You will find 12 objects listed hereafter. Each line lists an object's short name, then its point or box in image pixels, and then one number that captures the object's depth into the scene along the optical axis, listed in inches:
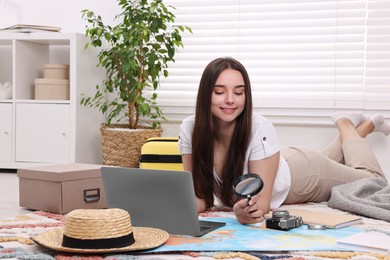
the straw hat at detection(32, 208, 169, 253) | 68.3
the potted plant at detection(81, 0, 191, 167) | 155.7
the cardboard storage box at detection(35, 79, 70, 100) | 165.4
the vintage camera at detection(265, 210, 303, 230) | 83.3
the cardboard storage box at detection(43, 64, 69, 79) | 167.5
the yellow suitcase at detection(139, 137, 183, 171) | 132.3
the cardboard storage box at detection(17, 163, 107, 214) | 106.1
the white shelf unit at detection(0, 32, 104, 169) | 162.6
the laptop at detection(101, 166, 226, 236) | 76.3
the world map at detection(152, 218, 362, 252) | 72.9
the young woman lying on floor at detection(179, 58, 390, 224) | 91.8
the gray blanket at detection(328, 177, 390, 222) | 98.5
